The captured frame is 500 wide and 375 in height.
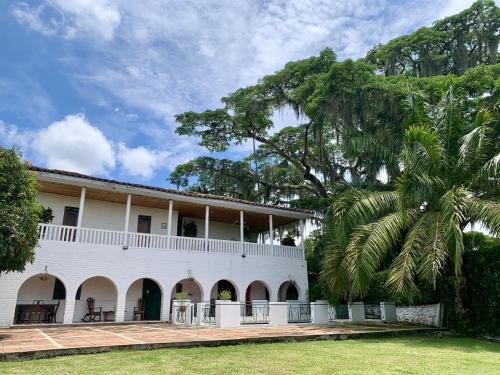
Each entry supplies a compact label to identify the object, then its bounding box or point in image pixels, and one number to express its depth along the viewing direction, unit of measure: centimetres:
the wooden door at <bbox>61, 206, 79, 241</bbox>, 1744
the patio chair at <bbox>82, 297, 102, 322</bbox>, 1585
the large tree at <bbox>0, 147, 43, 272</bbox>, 954
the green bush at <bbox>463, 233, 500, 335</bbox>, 1280
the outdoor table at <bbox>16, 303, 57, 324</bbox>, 1482
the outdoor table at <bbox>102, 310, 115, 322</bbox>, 1629
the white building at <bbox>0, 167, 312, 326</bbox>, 1473
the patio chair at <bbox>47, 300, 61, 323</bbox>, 1512
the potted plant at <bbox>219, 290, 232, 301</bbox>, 1392
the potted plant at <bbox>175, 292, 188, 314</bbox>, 1547
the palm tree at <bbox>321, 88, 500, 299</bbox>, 1108
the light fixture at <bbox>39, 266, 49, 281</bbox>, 1447
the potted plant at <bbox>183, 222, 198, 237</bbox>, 2118
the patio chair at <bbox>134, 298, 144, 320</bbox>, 1691
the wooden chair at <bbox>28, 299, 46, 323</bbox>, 1479
